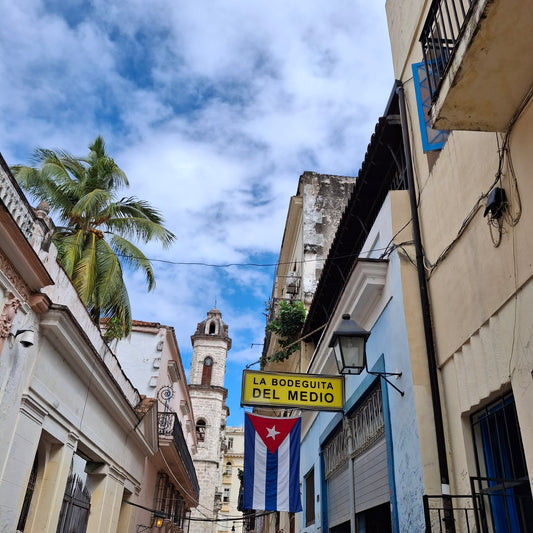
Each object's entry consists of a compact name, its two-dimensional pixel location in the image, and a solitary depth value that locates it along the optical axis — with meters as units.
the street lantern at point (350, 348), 5.93
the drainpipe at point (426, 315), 5.09
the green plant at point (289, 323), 14.54
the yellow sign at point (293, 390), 7.59
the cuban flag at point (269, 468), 9.27
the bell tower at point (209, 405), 45.50
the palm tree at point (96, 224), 12.43
